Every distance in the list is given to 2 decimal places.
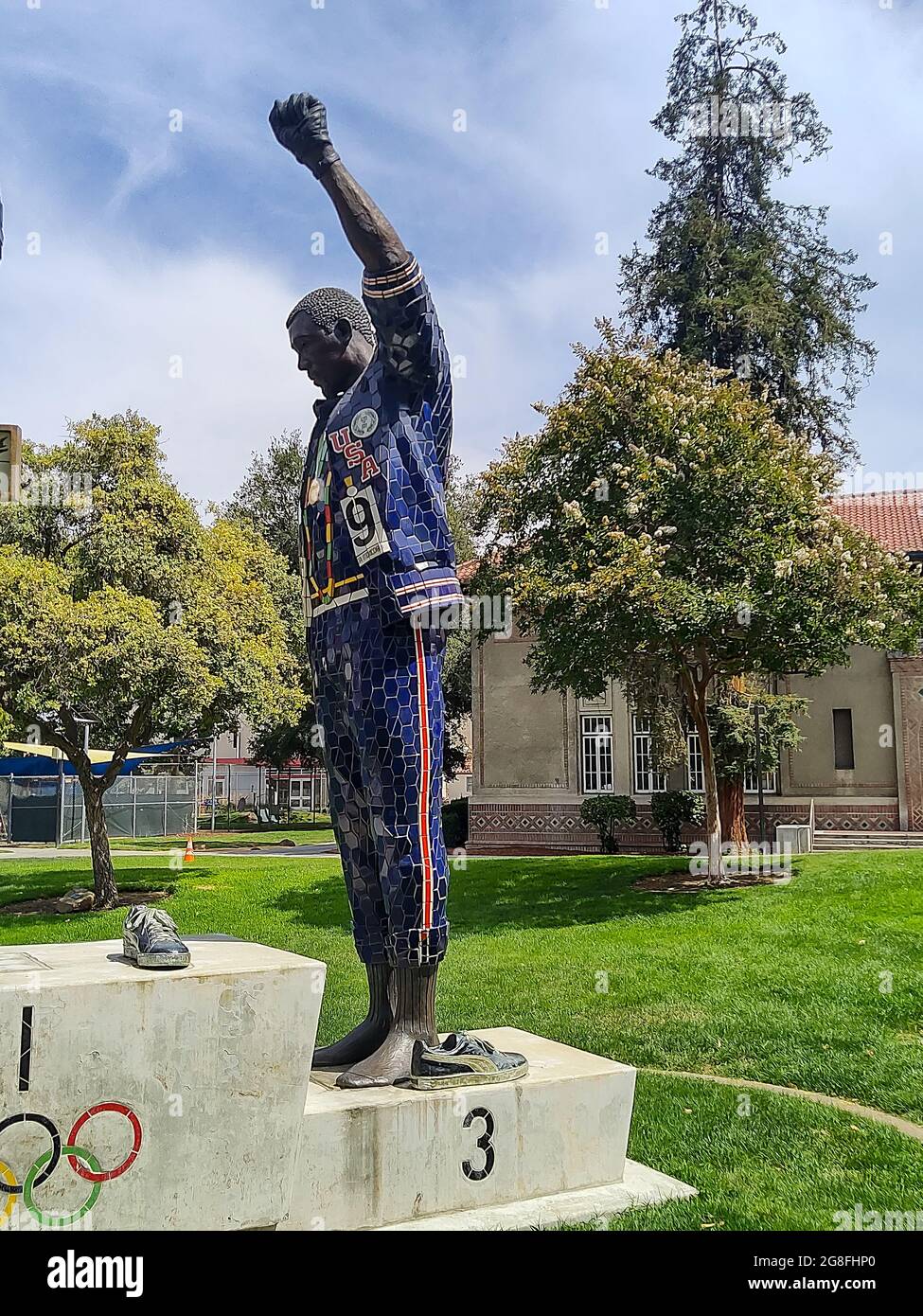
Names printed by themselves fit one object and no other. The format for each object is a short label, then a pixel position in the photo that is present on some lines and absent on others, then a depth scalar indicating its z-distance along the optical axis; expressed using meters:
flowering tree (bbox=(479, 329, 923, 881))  13.57
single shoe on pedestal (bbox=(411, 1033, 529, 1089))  4.16
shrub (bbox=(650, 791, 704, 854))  23.92
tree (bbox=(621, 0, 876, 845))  24.58
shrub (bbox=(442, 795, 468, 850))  26.75
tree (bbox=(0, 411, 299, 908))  13.66
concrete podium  3.14
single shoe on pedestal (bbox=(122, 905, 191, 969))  3.46
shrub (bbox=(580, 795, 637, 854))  24.75
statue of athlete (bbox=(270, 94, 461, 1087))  4.33
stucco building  24.94
